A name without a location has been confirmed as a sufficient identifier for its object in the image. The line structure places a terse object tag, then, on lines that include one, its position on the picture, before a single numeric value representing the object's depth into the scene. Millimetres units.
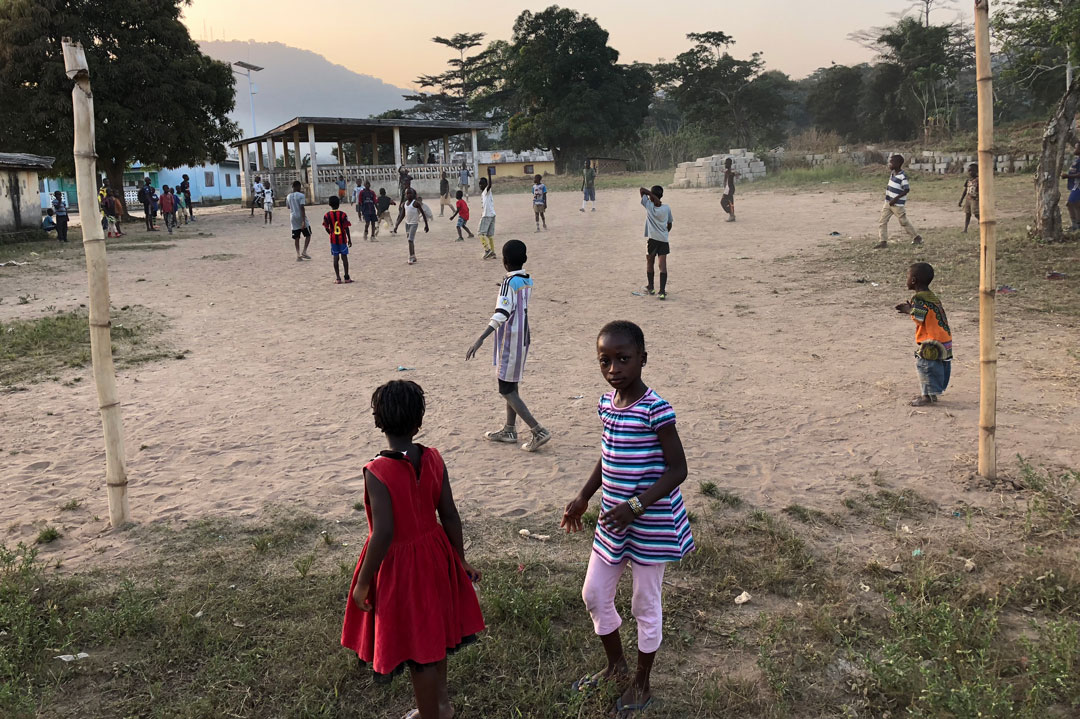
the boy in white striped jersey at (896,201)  13359
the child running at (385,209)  20734
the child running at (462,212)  18719
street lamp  46003
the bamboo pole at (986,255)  4383
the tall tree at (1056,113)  12555
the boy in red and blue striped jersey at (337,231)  13007
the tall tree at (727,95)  53875
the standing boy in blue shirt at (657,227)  10500
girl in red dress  2504
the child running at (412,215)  15555
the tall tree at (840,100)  49250
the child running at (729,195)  20156
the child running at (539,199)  20688
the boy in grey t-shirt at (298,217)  16547
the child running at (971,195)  13914
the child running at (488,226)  16188
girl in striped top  2682
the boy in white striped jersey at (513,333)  5263
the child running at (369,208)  20172
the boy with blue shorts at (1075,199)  13578
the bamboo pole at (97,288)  4301
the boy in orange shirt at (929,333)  5914
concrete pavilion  35844
